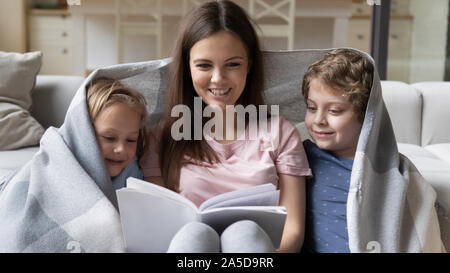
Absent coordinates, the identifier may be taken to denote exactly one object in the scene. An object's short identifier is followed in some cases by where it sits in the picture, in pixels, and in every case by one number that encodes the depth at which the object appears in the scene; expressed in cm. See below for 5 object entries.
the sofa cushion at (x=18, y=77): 183
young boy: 108
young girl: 105
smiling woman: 109
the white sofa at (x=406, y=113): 164
